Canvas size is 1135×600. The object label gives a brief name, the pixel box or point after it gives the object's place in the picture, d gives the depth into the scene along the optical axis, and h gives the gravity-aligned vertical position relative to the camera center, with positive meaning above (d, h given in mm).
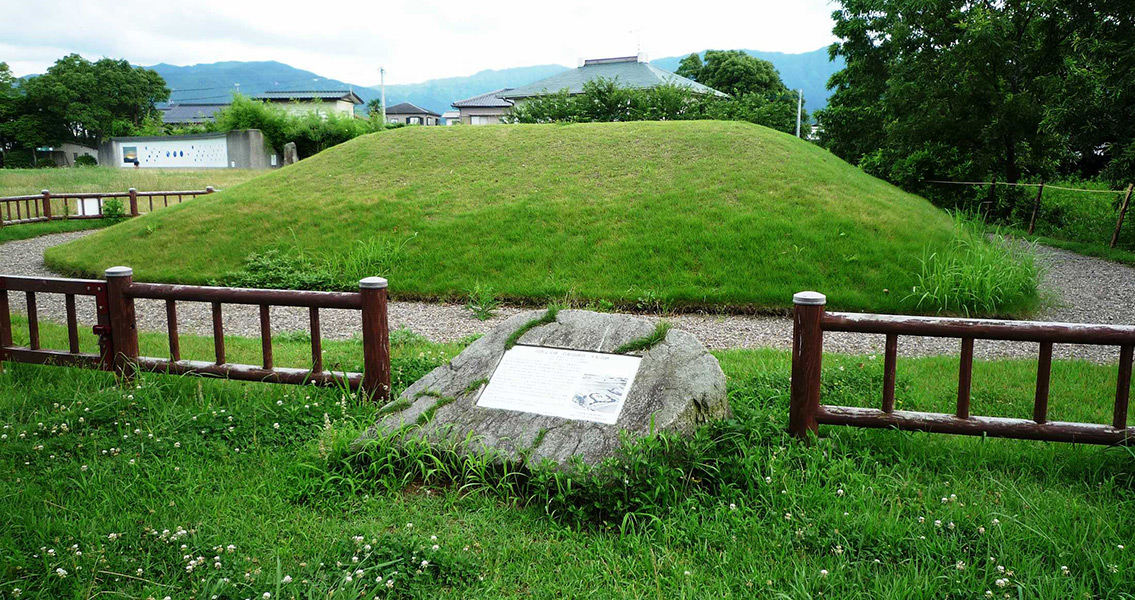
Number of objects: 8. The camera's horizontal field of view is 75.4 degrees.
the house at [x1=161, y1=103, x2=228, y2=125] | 59569 +5127
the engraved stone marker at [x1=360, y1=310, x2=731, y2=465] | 3607 -1130
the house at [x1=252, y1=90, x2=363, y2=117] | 60900 +6680
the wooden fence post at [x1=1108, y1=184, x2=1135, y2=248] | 12164 -524
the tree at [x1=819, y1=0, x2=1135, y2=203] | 11211 +1853
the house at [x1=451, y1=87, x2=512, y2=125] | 47531 +4358
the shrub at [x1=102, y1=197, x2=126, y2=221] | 18375 -924
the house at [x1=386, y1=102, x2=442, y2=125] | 76875 +6299
